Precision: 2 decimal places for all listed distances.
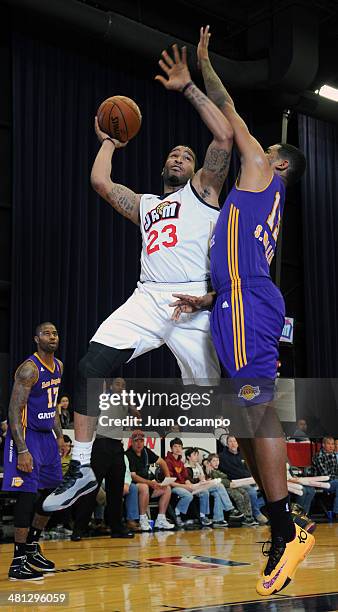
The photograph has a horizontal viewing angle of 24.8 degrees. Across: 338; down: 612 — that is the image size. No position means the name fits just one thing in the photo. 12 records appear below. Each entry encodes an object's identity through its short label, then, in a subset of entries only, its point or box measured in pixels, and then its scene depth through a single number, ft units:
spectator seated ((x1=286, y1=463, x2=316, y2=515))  34.19
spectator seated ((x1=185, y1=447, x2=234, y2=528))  31.55
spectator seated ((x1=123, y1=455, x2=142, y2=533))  29.14
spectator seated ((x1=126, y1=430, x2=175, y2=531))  29.45
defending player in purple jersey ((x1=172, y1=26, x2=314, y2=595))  11.25
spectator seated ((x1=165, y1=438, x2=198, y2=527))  30.50
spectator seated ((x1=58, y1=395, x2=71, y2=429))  31.04
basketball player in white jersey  12.30
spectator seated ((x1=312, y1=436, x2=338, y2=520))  35.63
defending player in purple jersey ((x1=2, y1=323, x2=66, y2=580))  18.89
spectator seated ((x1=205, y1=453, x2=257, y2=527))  32.19
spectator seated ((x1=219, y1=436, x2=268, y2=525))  32.76
